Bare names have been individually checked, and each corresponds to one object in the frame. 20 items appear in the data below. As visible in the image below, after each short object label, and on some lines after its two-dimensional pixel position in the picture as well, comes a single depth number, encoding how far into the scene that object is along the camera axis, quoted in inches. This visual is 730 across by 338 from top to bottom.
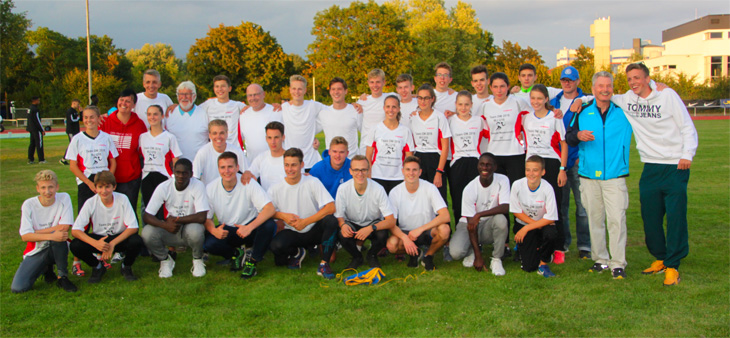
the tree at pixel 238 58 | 2041.1
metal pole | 1242.6
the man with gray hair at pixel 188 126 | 258.8
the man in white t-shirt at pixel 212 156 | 236.8
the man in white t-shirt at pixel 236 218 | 220.1
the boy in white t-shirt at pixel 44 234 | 197.9
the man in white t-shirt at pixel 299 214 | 222.2
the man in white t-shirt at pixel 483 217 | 220.2
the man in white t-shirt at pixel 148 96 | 264.4
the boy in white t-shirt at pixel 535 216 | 213.6
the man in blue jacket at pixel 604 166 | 208.4
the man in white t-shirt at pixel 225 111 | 274.2
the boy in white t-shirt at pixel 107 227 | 206.2
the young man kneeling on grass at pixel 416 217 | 219.3
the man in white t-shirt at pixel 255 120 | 265.4
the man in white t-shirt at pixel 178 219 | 216.1
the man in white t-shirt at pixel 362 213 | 220.4
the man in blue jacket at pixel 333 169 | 239.8
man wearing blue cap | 239.8
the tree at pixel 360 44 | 1871.3
